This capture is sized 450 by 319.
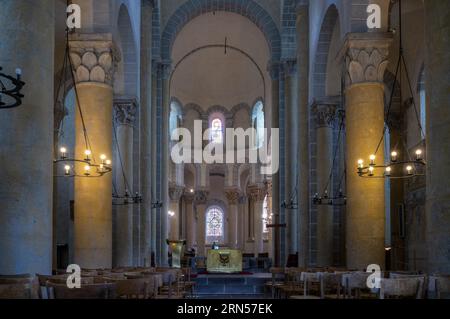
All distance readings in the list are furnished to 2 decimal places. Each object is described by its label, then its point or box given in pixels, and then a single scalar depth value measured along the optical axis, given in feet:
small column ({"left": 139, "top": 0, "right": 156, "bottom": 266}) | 78.18
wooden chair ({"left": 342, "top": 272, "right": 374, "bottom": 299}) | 31.45
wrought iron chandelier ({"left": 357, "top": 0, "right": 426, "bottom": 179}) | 45.91
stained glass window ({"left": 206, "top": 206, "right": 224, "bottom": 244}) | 156.66
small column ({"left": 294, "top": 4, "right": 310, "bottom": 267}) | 74.54
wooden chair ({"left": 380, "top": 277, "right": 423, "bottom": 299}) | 24.95
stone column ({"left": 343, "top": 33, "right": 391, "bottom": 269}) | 49.16
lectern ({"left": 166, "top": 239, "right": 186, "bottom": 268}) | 92.68
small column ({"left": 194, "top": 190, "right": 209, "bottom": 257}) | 147.02
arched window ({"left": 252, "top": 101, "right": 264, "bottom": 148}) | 135.13
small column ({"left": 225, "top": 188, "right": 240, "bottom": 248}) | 146.00
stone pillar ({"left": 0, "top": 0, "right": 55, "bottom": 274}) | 29.91
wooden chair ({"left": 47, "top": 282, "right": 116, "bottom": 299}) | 21.81
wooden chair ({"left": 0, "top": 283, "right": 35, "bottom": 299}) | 21.42
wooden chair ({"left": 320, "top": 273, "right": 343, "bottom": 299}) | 34.80
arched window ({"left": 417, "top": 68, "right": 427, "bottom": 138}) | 74.79
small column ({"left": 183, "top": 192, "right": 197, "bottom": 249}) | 146.10
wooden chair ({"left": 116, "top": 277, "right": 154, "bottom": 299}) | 27.25
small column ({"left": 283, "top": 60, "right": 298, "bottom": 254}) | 90.79
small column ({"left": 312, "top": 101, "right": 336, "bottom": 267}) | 70.44
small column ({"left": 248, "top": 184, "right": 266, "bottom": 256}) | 139.13
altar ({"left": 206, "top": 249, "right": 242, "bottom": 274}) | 93.04
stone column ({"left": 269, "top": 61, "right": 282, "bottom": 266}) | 97.96
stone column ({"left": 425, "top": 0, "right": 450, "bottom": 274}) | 30.01
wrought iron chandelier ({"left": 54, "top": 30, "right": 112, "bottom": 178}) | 48.89
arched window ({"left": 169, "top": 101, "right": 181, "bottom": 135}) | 136.76
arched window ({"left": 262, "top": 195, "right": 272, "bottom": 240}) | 138.25
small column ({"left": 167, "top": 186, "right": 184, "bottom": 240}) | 136.15
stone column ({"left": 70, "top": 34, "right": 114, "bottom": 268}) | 50.62
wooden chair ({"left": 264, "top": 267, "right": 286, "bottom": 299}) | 53.30
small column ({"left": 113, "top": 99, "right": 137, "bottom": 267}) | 67.21
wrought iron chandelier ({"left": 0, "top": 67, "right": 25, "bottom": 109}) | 21.85
